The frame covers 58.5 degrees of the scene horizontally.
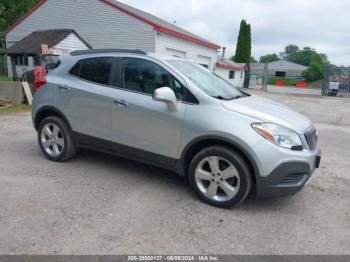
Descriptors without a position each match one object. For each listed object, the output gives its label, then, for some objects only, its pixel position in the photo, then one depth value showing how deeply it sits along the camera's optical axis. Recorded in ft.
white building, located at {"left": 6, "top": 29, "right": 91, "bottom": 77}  61.05
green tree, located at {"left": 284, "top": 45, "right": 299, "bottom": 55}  466.13
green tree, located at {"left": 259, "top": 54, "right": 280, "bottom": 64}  412.38
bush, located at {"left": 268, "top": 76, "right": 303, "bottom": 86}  197.90
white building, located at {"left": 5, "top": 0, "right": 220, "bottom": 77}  60.95
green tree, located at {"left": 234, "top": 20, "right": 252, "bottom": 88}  143.58
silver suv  11.46
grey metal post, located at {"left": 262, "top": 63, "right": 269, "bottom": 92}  115.47
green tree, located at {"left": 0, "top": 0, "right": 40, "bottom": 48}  119.75
